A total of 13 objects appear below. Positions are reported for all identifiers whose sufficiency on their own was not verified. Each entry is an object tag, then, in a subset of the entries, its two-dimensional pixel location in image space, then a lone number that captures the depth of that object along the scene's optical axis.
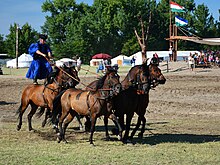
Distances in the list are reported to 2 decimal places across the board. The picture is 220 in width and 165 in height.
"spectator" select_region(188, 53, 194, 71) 41.01
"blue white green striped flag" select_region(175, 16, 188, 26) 54.81
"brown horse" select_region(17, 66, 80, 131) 13.99
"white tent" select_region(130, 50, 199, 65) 78.72
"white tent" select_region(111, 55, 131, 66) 84.81
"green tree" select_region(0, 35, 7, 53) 115.21
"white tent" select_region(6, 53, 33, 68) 81.44
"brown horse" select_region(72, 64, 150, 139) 12.54
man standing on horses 14.99
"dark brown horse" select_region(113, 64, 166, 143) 12.57
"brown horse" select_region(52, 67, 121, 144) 12.01
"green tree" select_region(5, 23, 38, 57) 99.21
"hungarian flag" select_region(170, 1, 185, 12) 52.66
